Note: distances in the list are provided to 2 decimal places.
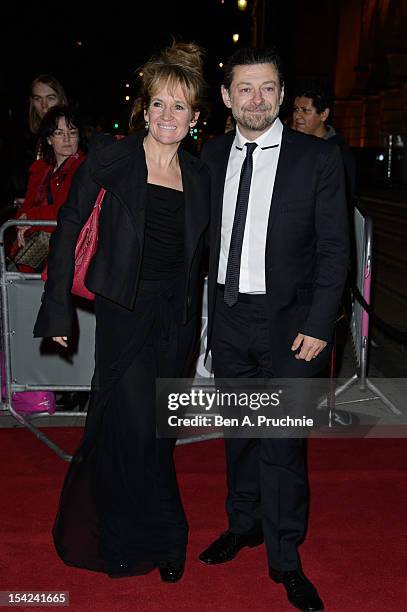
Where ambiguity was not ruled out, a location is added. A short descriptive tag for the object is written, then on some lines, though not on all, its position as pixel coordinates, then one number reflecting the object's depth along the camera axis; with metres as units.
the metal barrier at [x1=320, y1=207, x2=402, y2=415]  5.39
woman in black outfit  3.26
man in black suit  3.27
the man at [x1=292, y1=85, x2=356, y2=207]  6.12
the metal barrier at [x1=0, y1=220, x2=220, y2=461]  5.09
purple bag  5.55
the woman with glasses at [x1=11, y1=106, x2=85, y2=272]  5.25
